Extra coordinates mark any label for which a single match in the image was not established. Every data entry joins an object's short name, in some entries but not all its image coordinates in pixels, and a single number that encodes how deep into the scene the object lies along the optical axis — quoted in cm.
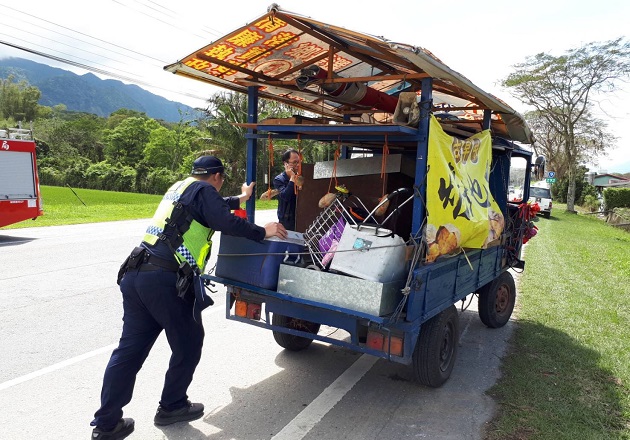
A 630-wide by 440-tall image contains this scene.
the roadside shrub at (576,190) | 4612
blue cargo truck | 365
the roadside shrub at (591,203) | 3992
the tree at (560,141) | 3616
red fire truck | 1252
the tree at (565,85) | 3011
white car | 2776
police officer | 332
